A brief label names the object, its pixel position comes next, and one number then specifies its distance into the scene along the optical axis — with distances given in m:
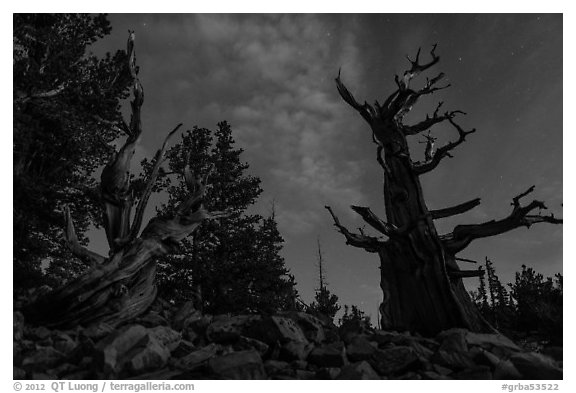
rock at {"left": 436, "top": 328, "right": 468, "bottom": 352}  4.81
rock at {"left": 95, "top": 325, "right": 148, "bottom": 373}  4.11
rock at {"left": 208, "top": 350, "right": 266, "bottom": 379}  4.08
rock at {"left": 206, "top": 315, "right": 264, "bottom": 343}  5.46
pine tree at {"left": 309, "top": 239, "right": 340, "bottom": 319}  22.47
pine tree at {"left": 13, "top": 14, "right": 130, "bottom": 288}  7.09
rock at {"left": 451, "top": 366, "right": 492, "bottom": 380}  4.17
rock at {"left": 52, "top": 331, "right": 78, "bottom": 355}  4.83
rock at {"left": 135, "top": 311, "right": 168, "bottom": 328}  6.42
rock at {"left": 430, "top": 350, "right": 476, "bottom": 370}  4.52
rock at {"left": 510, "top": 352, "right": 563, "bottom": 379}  4.14
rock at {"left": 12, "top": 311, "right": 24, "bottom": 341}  5.09
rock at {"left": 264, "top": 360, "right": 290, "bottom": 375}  4.32
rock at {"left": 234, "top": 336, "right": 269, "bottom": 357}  4.85
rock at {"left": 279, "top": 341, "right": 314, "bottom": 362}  4.69
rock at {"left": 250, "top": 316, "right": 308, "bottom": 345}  5.04
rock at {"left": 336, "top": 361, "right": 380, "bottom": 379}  3.95
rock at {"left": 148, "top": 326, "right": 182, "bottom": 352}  4.95
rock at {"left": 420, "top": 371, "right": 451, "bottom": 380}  4.15
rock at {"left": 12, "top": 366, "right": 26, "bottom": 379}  4.20
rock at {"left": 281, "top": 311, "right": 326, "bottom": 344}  5.61
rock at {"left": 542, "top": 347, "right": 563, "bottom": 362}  4.95
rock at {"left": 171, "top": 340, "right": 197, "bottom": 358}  4.86
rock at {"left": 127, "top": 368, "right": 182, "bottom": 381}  4.04
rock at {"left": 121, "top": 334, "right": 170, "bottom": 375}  4.14
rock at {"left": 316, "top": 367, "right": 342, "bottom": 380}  4.04
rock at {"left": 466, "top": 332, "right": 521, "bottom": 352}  5.11
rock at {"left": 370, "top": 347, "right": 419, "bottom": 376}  4.37
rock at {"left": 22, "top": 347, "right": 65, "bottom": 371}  4.36
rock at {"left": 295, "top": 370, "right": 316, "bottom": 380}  4.15
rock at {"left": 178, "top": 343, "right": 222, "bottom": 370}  4.41
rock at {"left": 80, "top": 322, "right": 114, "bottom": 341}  5.61
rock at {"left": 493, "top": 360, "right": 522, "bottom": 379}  4.15
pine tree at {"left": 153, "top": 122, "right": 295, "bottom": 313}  12.92
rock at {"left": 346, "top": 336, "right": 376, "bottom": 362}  4.63
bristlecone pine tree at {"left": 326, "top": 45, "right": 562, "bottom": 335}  6.95
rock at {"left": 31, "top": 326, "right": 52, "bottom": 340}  5.38
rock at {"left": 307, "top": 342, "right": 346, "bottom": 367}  4.48
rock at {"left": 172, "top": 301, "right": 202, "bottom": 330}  6.37
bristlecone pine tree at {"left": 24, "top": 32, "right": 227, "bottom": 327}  5.96
